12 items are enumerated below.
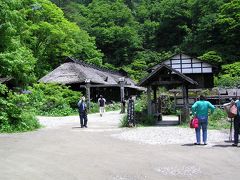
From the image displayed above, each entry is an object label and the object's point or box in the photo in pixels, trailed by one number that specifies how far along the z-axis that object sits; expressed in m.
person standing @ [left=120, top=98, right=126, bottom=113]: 32.72
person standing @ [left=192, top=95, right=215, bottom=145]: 13.24
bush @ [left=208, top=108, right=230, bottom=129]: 19.59
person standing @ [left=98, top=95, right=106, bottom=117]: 30.26
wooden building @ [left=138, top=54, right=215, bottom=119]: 21.81
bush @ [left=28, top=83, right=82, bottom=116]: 32.34
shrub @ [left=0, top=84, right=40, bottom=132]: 18.47
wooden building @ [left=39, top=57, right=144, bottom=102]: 38.12
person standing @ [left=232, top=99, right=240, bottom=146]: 12.73
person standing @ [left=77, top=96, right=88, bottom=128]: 21.08
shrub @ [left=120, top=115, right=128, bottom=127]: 20.95
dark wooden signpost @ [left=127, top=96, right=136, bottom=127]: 20.55
